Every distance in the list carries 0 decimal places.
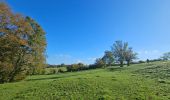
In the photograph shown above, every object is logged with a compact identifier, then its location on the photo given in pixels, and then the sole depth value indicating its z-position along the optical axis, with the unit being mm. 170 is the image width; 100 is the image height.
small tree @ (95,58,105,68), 39169
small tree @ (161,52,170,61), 43210
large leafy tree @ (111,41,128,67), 35065
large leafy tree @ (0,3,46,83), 12970
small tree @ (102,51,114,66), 39737
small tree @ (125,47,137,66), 34728
